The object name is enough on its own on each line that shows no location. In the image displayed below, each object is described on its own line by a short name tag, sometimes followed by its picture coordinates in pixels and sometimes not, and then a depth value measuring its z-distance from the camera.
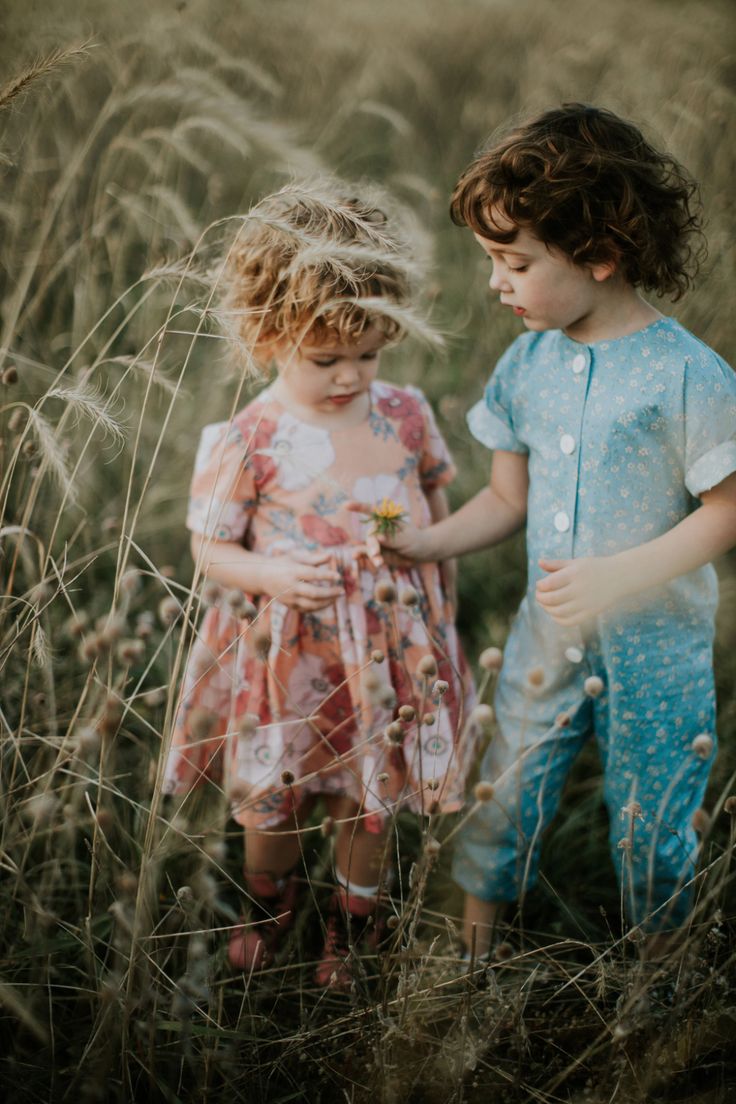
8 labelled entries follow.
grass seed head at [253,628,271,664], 1.32
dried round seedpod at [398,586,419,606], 1.50
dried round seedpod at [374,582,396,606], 1.44
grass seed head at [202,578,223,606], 1.62
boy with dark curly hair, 1.57
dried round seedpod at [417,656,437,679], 1.32
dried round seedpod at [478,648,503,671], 1.26
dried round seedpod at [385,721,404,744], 1.34
